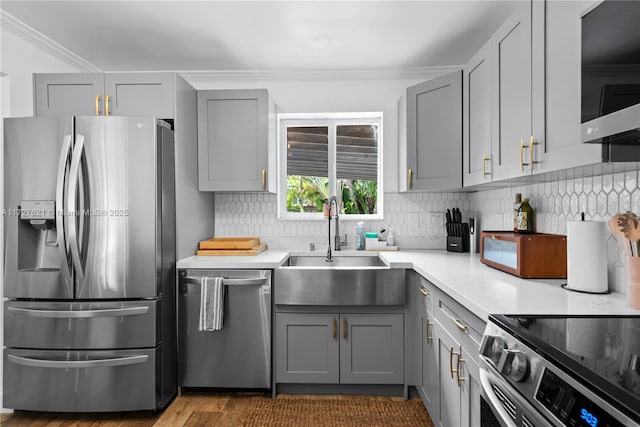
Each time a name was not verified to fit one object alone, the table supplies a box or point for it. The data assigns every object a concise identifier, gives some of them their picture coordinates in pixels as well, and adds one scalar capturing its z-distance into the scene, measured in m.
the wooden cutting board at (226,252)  2.84
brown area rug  2.28
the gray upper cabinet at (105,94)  2.60
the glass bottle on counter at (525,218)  2.27
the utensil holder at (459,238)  3.02
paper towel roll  1.49
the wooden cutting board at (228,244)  2.89
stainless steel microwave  1.01
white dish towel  2.47
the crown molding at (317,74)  3.29
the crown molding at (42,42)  2.43
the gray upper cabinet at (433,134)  2.60
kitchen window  3.50
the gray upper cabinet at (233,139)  2.97
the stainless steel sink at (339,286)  2.51
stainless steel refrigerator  2.26
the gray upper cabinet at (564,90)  1.36
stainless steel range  0.69
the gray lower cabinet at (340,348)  2.54
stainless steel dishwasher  2.54
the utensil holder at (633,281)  1.27
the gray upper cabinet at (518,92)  1.62
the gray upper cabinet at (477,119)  2.14
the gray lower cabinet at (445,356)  1.49
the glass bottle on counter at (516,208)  2.32
